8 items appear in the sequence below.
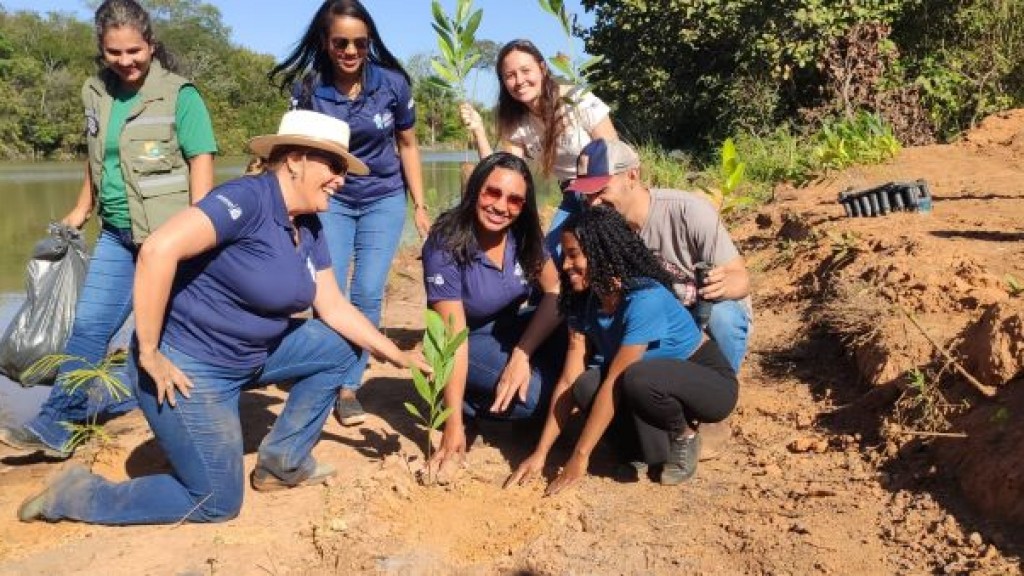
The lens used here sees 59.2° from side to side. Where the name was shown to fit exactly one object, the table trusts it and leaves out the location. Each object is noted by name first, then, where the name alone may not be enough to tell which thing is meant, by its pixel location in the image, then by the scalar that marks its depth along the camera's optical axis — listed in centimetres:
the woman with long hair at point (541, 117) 373
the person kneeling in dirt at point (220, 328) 275
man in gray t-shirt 313
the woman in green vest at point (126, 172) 327
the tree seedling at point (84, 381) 320
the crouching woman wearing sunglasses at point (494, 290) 327
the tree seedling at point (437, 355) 309
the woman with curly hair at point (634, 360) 295
